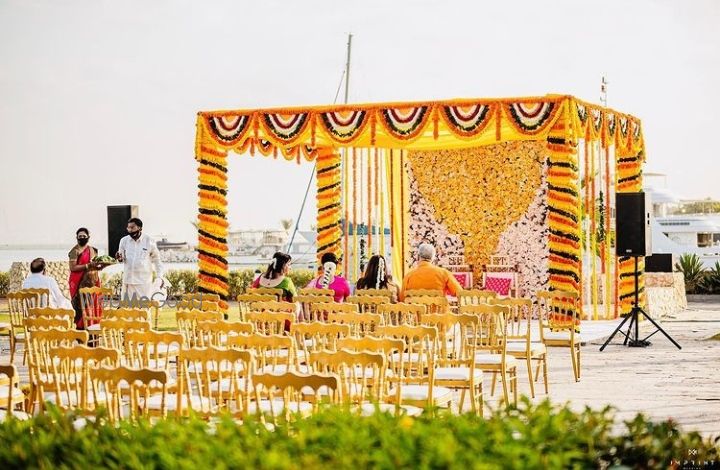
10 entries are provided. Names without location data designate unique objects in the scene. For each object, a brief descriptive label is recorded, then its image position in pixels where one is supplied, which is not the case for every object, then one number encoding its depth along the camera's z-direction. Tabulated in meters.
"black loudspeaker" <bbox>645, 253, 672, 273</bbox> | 19.84
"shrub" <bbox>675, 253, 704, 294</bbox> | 22.19
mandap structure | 13.10
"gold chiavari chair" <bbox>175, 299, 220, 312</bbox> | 8.62
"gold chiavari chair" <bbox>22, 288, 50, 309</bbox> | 10.19
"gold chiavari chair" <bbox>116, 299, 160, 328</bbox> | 9.41
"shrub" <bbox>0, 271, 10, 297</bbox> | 22.41
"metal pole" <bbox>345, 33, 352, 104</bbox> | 27.69
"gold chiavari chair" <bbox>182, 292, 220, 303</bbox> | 10.13
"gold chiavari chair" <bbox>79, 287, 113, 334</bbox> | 10.37
